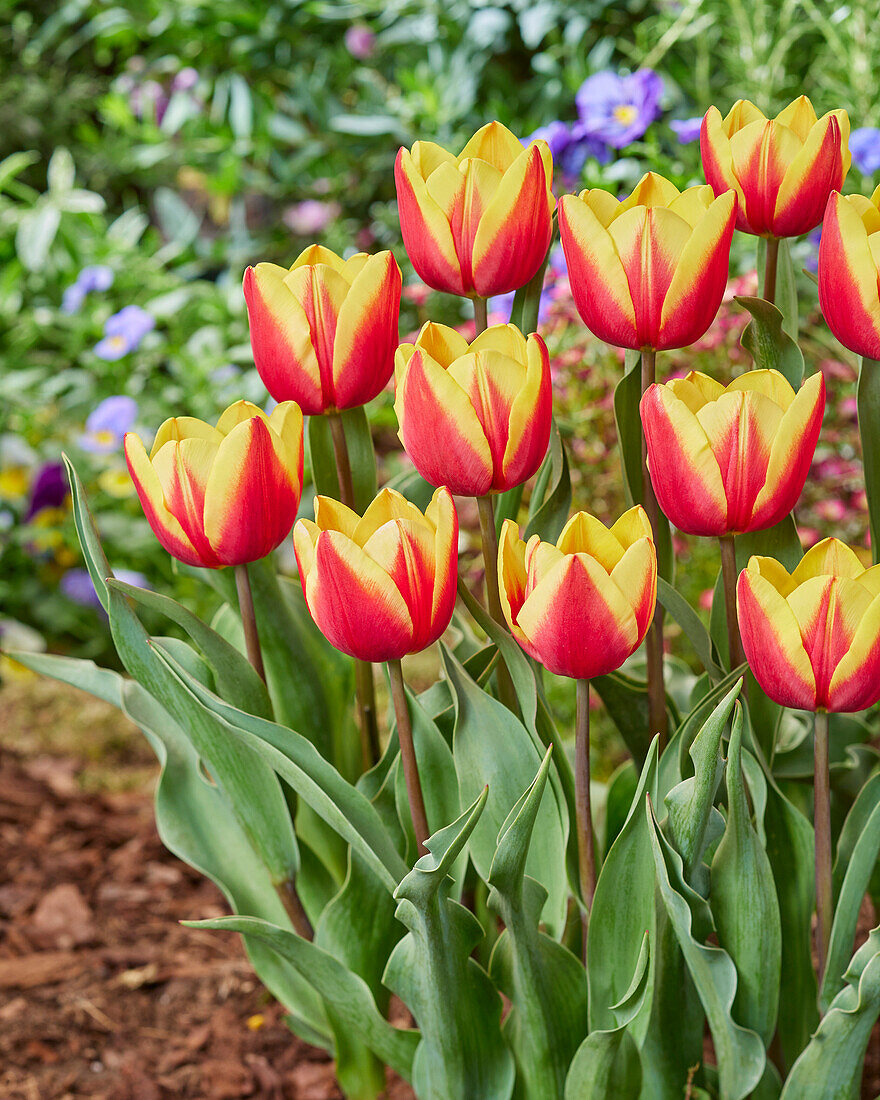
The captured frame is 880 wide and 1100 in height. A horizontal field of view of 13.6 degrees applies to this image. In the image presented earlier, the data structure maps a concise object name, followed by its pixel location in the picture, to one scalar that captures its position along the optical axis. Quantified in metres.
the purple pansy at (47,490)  3.04
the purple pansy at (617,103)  2.14
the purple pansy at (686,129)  1.74
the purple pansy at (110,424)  2.87
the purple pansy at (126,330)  2.91
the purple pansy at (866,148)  1.82
